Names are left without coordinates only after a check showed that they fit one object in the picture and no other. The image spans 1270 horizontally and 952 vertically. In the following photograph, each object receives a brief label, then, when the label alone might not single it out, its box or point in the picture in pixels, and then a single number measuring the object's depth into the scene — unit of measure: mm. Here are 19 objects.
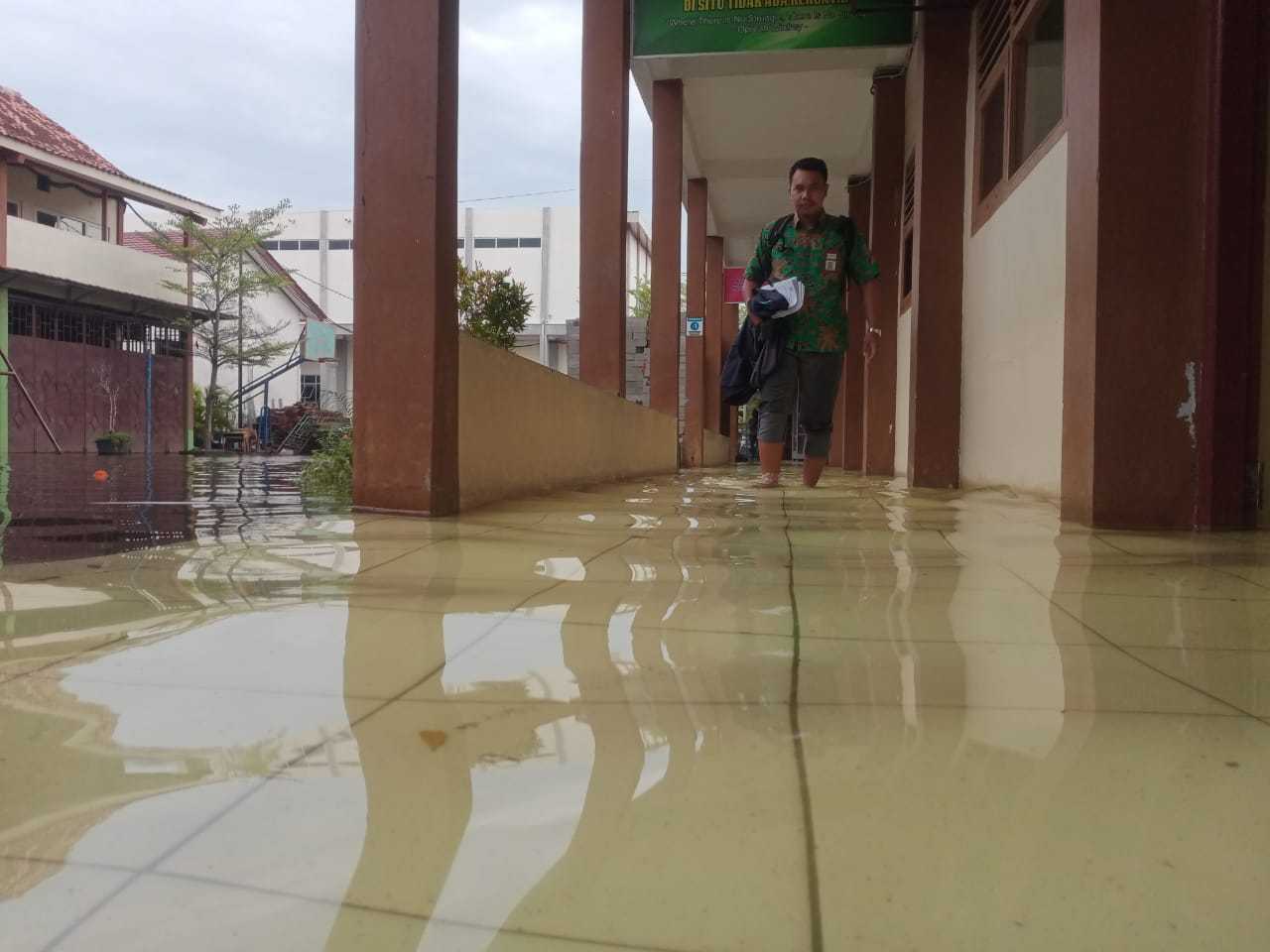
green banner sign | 6685
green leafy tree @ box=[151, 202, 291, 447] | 19047
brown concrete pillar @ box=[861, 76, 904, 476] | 8156
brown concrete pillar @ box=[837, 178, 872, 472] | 10039
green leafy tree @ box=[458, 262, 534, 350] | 9727
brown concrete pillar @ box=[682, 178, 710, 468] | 11984
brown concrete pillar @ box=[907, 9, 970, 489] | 5738
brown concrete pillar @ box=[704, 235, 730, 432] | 14477
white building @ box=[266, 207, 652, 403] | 37281
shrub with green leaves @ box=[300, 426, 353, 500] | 4238
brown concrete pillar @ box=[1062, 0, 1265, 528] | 2588
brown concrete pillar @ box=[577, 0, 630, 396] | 5891
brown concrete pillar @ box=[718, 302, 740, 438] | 15906
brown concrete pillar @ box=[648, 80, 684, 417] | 8898
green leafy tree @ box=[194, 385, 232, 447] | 20344
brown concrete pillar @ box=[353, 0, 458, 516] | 2861
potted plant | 16641
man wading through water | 4293
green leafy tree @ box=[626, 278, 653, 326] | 30109
